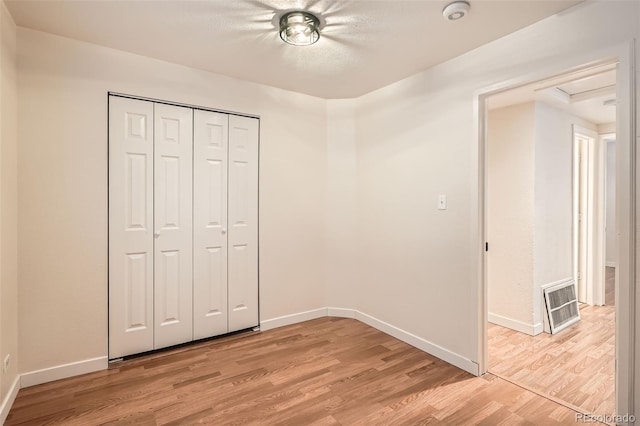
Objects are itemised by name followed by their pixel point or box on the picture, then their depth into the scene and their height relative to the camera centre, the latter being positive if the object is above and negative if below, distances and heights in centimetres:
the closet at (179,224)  263 -9
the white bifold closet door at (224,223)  298 -9
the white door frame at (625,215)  172 +0
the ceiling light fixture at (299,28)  206 +123
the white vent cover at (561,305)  334 -96
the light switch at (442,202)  272 +11
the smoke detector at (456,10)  192 +124
